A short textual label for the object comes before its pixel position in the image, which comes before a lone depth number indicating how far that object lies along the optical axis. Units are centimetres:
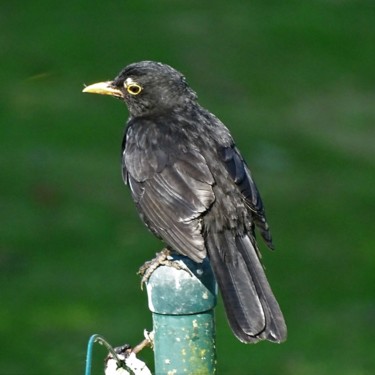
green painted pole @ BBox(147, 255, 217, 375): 977
